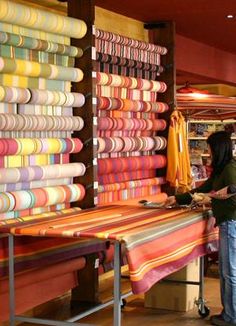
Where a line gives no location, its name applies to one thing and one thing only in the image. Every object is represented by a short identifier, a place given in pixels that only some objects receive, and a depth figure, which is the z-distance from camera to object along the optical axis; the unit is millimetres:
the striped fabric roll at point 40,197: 4195
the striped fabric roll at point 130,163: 5586
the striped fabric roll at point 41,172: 4211
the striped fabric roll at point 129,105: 5496
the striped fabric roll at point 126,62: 5535
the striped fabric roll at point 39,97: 4191
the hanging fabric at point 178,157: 6520
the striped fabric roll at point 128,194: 5688
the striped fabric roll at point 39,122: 4180
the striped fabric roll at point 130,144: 5520
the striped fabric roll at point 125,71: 5629
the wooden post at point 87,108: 5074
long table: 3549
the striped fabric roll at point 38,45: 4215
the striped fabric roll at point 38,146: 4211
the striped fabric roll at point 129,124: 5535
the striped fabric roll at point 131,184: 5676
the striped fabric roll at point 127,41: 5445
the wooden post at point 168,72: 6641
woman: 4570
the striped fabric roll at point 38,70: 4176
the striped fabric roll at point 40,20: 4152
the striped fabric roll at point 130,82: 5504
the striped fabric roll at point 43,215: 4223
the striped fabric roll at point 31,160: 4324
